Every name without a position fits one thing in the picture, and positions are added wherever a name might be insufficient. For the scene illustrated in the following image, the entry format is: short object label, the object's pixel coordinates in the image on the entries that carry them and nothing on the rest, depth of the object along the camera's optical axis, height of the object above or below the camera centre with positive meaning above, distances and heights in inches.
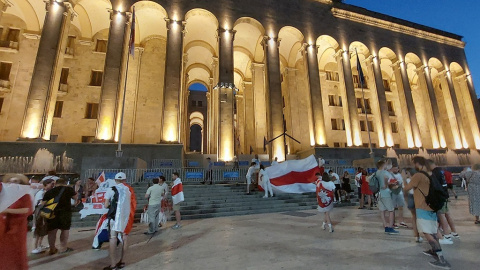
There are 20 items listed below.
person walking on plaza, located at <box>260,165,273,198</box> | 478.6 +4.3
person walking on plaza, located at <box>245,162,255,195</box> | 486.3 +18.4
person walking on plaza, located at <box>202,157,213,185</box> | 589.4 +25.9
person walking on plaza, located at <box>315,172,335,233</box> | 261.4 -15.3
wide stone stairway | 392.9 -33.7
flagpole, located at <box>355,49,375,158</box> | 824.3 +360.7
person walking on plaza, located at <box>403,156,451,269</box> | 156.5 -21.7
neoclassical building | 741.3 +454.1
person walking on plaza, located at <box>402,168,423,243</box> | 207.5 -26.4
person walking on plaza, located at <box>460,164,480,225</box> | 251.9 -11.1
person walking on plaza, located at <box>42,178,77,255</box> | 210.1 -24.5
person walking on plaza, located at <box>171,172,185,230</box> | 312.8 -13.5
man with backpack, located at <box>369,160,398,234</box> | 244.2 -12.8
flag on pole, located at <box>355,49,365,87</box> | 856.3 +389.1
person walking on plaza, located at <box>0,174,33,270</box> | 118.2 -17.2
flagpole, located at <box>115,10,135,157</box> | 570.6 +364.5
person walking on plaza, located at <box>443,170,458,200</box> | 444.8 +4.3
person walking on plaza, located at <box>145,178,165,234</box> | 277.3 -20.8
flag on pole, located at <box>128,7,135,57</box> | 617.9 +376.4
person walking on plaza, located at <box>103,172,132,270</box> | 173.0 -19.1
